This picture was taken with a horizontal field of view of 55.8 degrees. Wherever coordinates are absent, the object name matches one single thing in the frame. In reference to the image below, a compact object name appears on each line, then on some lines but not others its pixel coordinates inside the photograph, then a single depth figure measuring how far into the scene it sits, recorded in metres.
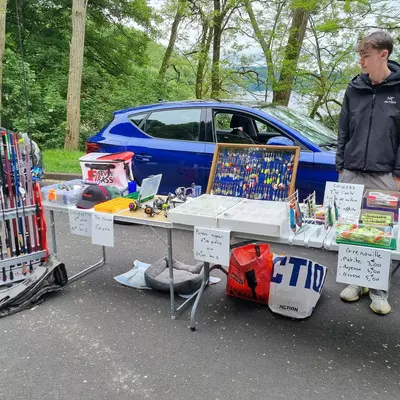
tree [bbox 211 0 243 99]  11.52
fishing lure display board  2.92
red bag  2.77
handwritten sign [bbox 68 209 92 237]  2.67
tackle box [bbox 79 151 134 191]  3.33
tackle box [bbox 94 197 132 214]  2.63
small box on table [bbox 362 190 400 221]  2.13
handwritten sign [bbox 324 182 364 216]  2.30
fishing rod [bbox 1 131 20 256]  2.77
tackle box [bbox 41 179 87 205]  2.86
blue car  3.82
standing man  2.45
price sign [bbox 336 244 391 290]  1.81
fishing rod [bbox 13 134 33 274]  2.83
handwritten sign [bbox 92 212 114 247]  2.55
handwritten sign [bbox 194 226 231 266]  2.16
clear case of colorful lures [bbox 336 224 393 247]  1.84
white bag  2.64
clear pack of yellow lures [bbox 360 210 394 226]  2.00
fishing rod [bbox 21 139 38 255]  2.87
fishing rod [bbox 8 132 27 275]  2.81
